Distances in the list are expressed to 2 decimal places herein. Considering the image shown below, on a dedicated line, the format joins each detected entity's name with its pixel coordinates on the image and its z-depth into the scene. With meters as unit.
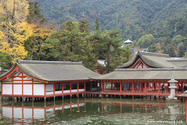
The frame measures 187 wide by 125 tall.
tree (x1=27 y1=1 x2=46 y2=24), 61.22
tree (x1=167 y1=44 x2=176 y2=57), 113.80
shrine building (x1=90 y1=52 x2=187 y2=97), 38.64
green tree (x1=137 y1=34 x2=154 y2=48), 130.27
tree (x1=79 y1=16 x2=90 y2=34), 85.28
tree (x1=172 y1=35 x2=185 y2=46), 117.94
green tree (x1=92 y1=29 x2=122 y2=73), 56.88
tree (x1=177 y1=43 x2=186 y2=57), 110.50
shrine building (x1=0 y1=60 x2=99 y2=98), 37.69
